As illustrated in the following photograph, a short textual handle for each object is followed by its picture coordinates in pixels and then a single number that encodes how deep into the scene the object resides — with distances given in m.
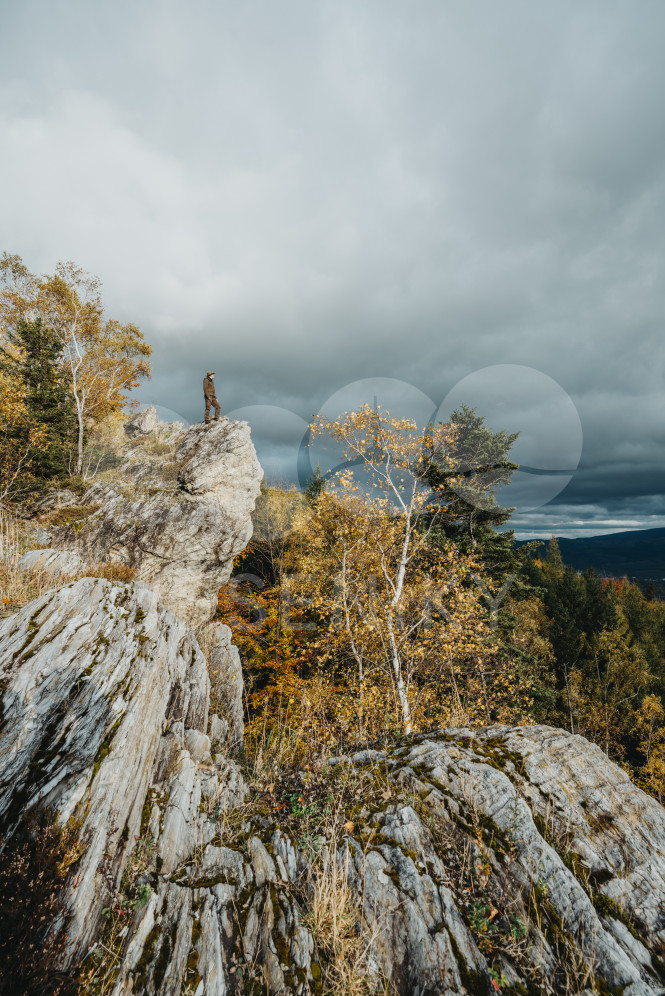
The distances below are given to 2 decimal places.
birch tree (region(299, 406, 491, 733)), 12.07
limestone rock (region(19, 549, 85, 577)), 9.93
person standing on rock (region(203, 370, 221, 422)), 18.44
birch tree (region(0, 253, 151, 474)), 22.91
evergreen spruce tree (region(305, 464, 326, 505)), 34.91
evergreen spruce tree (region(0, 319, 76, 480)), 20.72
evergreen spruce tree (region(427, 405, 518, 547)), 18.64
